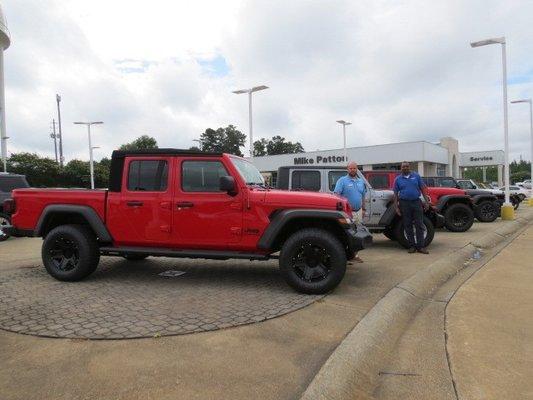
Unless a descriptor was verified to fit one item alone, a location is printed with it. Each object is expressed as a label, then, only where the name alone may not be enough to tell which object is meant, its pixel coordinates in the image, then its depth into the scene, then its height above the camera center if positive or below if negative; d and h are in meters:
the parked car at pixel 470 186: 17.20 -0.26
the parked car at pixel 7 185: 11.69 +0.15
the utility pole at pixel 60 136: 63.07 +7.77
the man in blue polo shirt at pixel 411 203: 8.03 -0.41
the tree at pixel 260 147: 99.25 +8.53
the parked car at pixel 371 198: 9.07 -0.35
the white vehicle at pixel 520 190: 31.16 -0.88
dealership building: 38.66 +2.35
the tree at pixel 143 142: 65.51 +6.80
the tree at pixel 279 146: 100.38 +8.61
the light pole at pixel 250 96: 22.14 +4.52
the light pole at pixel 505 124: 15.80 +2.04
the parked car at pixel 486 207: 15.08 -0.94
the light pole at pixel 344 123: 35.38 +4.73
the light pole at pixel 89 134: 35.94 +4.48
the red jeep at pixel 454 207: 11.88 -0.73
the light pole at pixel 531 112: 26.26 +3.85
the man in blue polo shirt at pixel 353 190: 7.46 -0.13
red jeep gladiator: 5.32 -0.42
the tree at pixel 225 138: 96.62 +10.49
